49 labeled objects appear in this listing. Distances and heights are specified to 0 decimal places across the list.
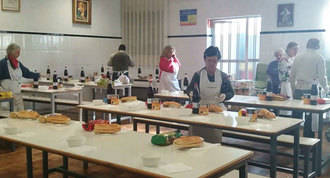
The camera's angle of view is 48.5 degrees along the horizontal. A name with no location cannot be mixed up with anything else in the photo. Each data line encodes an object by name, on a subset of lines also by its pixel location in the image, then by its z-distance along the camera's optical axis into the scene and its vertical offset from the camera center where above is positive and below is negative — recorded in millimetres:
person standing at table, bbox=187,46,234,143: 4129 -139
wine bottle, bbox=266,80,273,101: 5004 -310
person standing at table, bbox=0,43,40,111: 6254 -96
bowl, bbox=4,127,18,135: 3053 -514
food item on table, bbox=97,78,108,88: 7414 -278
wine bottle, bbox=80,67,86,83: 8078 -220
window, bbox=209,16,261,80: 9092 +712
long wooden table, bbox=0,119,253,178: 2145 -557
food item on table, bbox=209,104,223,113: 4012 -425
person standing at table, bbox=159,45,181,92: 7046 -5
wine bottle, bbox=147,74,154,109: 4866 -302
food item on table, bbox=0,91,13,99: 5808 -412
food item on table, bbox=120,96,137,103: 4938 -401
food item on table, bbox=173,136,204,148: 2549 -505
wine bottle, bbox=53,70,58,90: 6707 -264
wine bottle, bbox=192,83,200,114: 3965 -338
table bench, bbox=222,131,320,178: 3881 -782
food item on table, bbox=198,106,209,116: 3889 -436
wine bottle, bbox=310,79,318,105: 4543 -293
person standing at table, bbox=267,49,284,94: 6184 -32
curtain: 10508 +1193
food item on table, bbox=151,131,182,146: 2631 -504
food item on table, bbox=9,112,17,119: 3748 -477
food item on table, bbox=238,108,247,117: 3745 -435
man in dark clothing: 8328 +148
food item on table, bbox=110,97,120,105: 4721 -409
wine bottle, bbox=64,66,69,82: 8242 -172
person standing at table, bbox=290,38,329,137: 5883 +16
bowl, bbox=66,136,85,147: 2645 -522
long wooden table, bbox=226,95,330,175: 4256 -429
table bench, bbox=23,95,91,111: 7594 -679
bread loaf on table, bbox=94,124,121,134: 3029 -495
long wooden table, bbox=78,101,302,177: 3221 -495
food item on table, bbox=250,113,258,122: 3492 -455
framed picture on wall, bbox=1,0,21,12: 8181 +1439
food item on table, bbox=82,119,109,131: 3127 -478
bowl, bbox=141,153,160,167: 2164 -537
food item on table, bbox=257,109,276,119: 3629 -435
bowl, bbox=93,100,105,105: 4732 -427
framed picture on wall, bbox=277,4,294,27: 8320 +1281
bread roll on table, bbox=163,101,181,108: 4480 -431
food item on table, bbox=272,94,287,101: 4937 -367
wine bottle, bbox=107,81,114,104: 5180 -297
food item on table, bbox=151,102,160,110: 4328 -430
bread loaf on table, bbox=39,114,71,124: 3421 -475
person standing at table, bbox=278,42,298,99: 6176 -90
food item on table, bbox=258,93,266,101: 5049 -357
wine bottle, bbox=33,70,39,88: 6805 -285
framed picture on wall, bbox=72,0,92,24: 9695 +1562
